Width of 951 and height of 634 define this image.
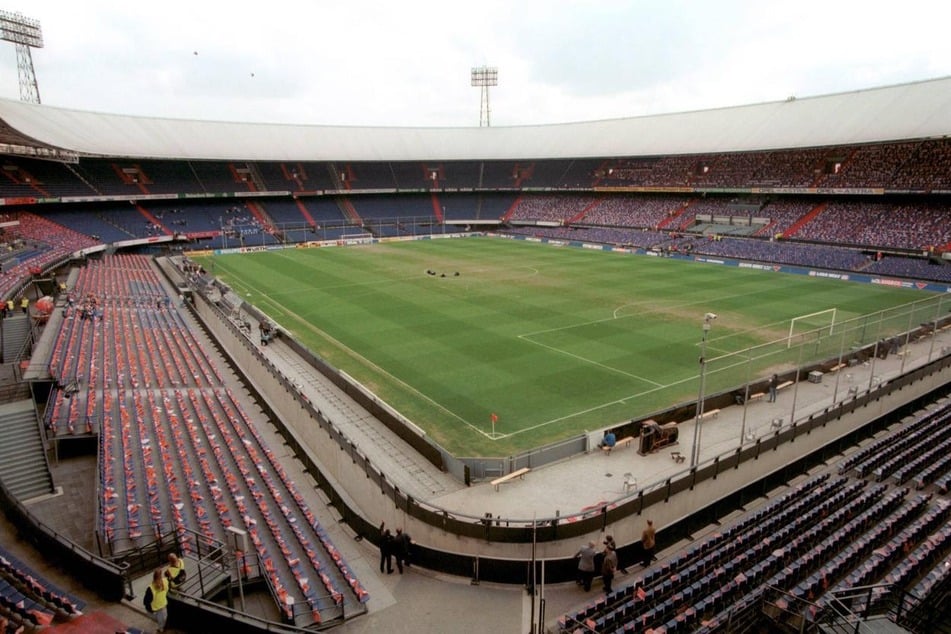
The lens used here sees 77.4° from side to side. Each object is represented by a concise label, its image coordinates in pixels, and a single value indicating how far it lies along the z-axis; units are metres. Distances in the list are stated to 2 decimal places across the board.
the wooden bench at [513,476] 16.39
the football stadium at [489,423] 11.05
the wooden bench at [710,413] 20.73
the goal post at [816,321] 33.16
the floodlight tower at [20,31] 60.62
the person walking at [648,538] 12.48
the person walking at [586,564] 11.66
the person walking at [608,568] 11.51
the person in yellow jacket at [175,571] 9.81
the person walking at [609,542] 11.70
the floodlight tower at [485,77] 99.06
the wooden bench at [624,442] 18.66
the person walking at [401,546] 12.50
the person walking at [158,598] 9.05
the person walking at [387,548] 12.51
